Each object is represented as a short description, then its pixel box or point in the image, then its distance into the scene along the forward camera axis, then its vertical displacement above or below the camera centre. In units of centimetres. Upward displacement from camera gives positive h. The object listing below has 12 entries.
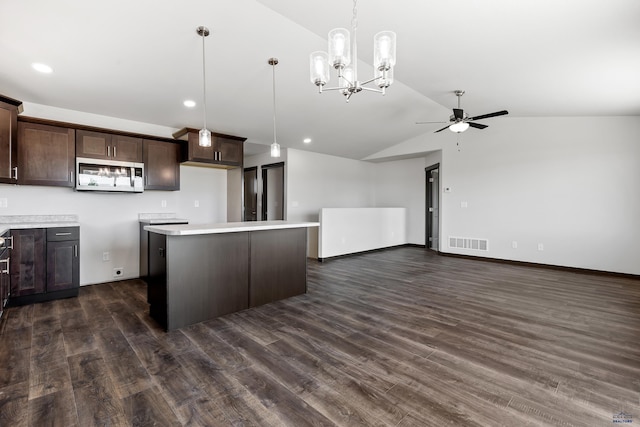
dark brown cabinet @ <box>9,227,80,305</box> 329 -65
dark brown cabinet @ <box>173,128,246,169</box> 466 +97
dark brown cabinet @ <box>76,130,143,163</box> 391 +87
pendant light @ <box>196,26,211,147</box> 268 +73
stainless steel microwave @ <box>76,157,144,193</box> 391 +46
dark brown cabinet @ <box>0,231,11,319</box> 276 -58
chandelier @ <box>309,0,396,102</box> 194 +103
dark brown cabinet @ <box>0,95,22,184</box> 318 +78
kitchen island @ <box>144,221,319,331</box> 274 -62
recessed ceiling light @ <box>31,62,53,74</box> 292 +142
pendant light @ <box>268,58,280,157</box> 320 +116
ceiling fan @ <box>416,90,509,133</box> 417 +129
